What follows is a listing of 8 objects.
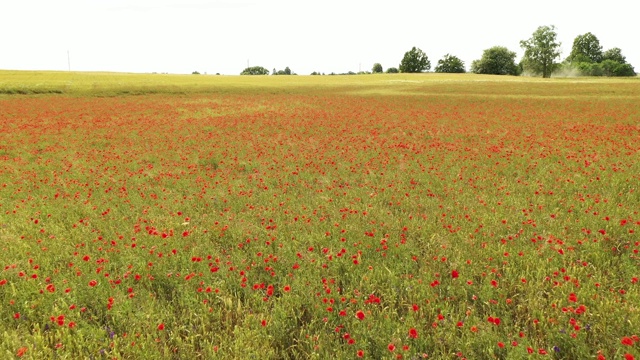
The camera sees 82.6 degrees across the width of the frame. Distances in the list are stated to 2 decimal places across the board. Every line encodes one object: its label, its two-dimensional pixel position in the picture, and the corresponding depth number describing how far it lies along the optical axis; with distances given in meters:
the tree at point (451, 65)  126.38
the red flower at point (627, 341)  2.66
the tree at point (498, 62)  115.88
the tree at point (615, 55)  125.75
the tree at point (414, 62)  128.88
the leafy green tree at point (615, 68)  108.50
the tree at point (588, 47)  123.19
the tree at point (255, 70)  179.38
